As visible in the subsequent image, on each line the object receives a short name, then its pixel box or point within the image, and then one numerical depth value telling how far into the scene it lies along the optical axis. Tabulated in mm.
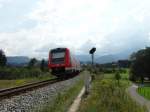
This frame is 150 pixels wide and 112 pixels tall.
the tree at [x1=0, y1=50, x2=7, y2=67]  45017
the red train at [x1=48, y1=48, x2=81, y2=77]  14748
